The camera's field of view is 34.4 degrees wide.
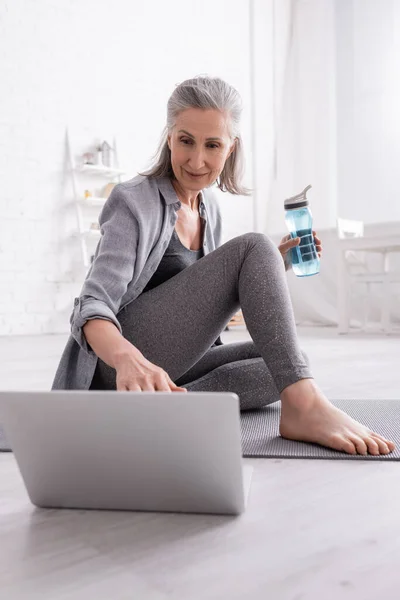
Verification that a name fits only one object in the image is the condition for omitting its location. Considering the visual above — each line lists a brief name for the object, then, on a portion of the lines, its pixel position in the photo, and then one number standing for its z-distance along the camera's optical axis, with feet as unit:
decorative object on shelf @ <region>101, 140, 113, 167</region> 15.20
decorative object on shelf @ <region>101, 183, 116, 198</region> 15.15
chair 13.17
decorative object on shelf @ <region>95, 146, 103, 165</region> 14.99
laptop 2.23
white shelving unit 14.53
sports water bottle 4.39
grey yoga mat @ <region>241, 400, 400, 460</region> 3.45
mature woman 3.50
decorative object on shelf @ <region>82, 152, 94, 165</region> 14.92
